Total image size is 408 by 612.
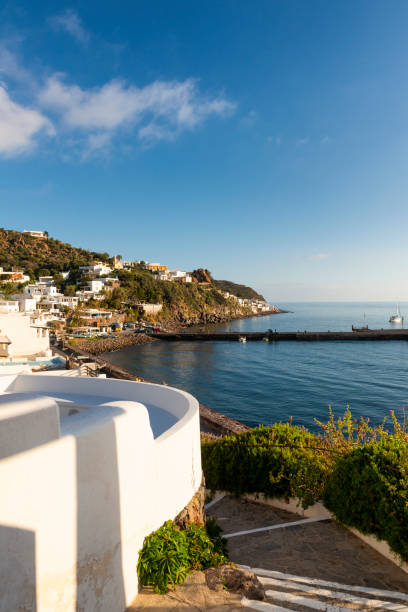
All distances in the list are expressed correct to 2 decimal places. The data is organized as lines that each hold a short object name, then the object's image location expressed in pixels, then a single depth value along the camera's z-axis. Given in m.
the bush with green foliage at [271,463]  7.10
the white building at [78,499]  2.51
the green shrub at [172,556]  3.76
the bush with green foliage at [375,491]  5.14
